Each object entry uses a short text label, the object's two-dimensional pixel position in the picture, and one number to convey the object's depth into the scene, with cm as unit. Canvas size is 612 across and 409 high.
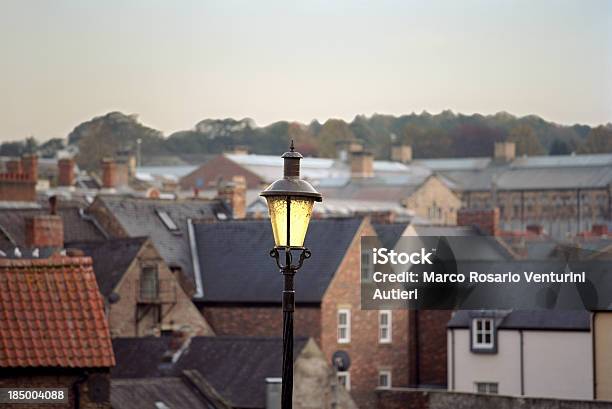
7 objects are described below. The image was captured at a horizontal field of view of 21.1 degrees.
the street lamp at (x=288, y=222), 1470
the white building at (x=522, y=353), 4375
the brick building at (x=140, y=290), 4909
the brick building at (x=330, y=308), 5100
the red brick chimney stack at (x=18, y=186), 6869
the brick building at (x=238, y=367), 4038
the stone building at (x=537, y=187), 13138
